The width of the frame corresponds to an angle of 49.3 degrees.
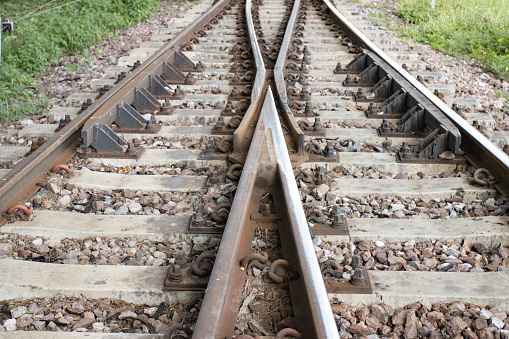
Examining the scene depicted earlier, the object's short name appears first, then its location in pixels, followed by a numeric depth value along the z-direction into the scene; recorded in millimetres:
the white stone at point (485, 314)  2217
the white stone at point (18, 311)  2225
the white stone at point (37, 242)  2746
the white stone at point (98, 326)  2160
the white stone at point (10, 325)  2160
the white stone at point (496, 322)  2172
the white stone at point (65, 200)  3152
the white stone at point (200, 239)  2738
